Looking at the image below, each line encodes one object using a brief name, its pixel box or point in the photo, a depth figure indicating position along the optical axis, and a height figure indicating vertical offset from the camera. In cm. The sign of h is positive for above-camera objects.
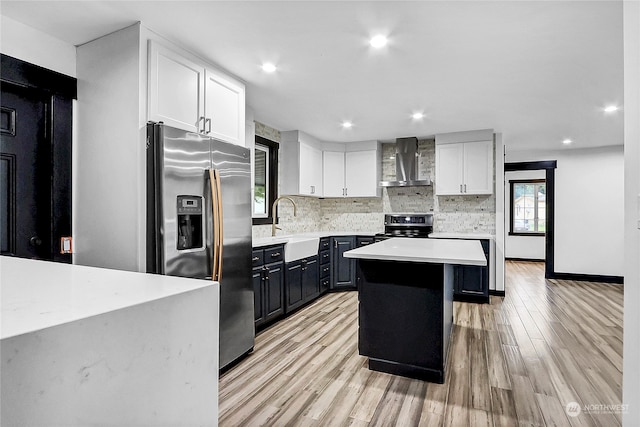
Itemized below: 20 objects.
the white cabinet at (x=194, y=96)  228 +86
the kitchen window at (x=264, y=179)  455 +45
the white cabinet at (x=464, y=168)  486 +63
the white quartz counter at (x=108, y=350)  48 -24
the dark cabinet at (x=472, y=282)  455 -95
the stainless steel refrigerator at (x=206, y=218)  217 -5
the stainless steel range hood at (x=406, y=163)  530 +76
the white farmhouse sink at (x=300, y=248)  382 -43
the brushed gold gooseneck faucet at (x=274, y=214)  445 -4
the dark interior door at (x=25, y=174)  213 +24
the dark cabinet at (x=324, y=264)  480 -75
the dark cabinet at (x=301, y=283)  389 -87
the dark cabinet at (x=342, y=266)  512 -82
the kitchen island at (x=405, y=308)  239 -71
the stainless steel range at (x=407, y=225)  523 -22
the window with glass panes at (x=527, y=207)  841 +11
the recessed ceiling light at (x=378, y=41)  235 +119
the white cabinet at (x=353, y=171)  557 +67
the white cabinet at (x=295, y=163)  493 +70
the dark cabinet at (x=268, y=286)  331 -76
